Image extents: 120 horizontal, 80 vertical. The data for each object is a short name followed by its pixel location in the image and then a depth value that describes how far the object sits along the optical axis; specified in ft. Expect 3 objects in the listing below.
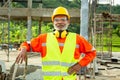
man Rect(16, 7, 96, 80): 10.75
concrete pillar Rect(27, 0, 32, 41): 52.78
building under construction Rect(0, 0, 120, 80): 36.81
